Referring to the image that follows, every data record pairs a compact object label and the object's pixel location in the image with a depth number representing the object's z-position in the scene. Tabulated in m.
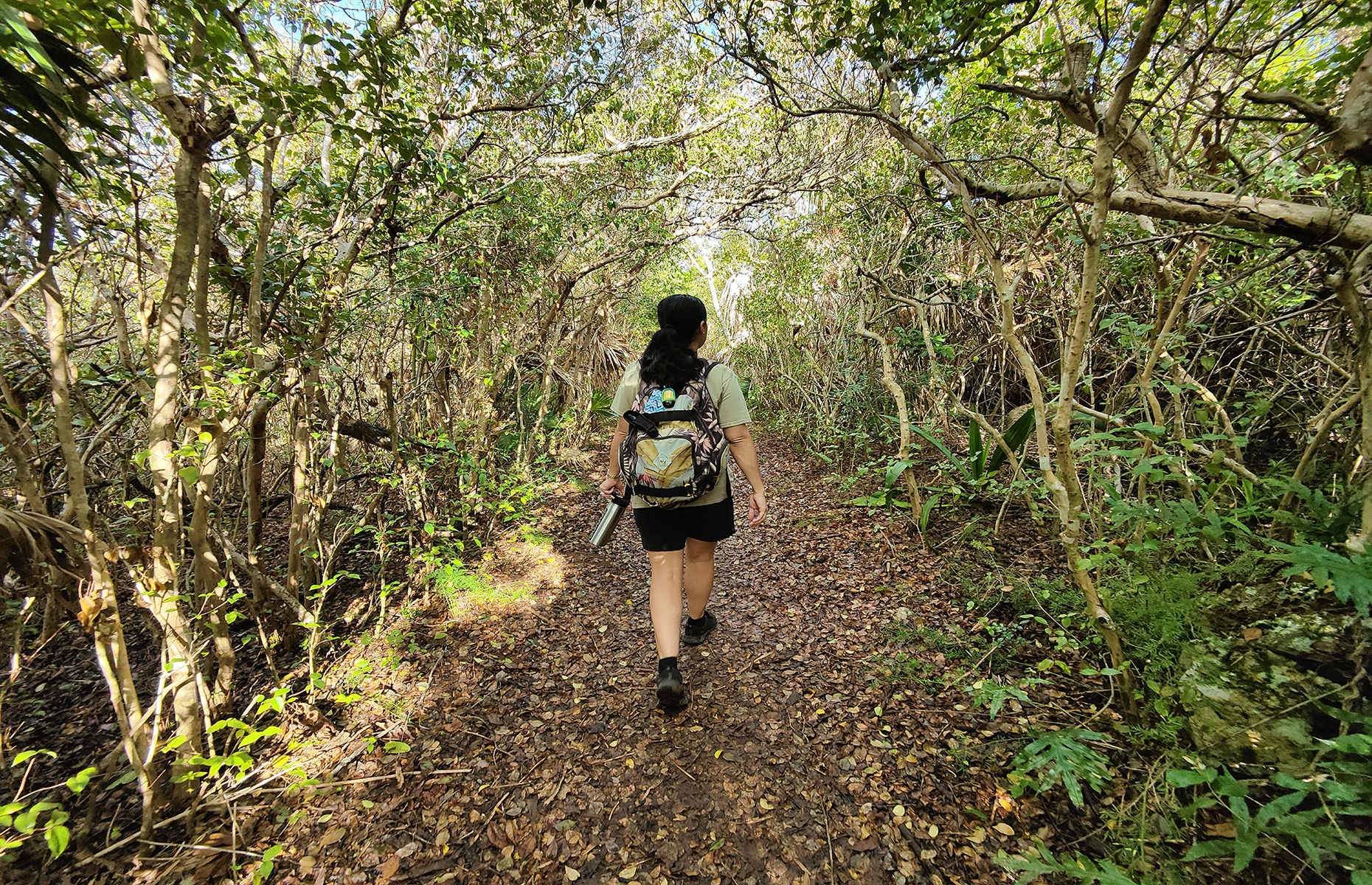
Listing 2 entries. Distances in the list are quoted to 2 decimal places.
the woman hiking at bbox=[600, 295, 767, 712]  2.21
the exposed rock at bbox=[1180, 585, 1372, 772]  1.61
